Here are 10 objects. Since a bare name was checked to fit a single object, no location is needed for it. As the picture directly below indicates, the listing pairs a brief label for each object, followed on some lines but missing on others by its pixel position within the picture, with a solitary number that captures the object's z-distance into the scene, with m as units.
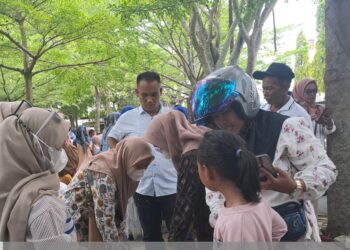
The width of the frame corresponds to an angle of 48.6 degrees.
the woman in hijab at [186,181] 1.68
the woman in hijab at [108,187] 2.22
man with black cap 3.30
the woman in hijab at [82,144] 3.14
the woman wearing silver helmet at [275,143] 1.53
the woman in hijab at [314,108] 3.92
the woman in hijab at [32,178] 1.55
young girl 1.33
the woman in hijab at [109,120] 4.34
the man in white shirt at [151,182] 3.12
